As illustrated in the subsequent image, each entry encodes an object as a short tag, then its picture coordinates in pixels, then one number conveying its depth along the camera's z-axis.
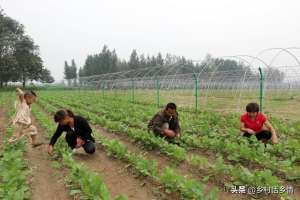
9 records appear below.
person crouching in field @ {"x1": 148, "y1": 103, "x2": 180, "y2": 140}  4.82
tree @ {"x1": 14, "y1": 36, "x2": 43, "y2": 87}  35.85
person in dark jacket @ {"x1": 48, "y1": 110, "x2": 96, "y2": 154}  4.53
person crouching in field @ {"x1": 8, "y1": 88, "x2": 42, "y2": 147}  5.20
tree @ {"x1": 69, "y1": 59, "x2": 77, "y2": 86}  62.95
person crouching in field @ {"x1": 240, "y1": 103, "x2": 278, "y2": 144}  4.50
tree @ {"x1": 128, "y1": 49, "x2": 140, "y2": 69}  52.51
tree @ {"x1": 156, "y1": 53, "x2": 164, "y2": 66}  53.48
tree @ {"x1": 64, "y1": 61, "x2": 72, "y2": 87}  62.71
